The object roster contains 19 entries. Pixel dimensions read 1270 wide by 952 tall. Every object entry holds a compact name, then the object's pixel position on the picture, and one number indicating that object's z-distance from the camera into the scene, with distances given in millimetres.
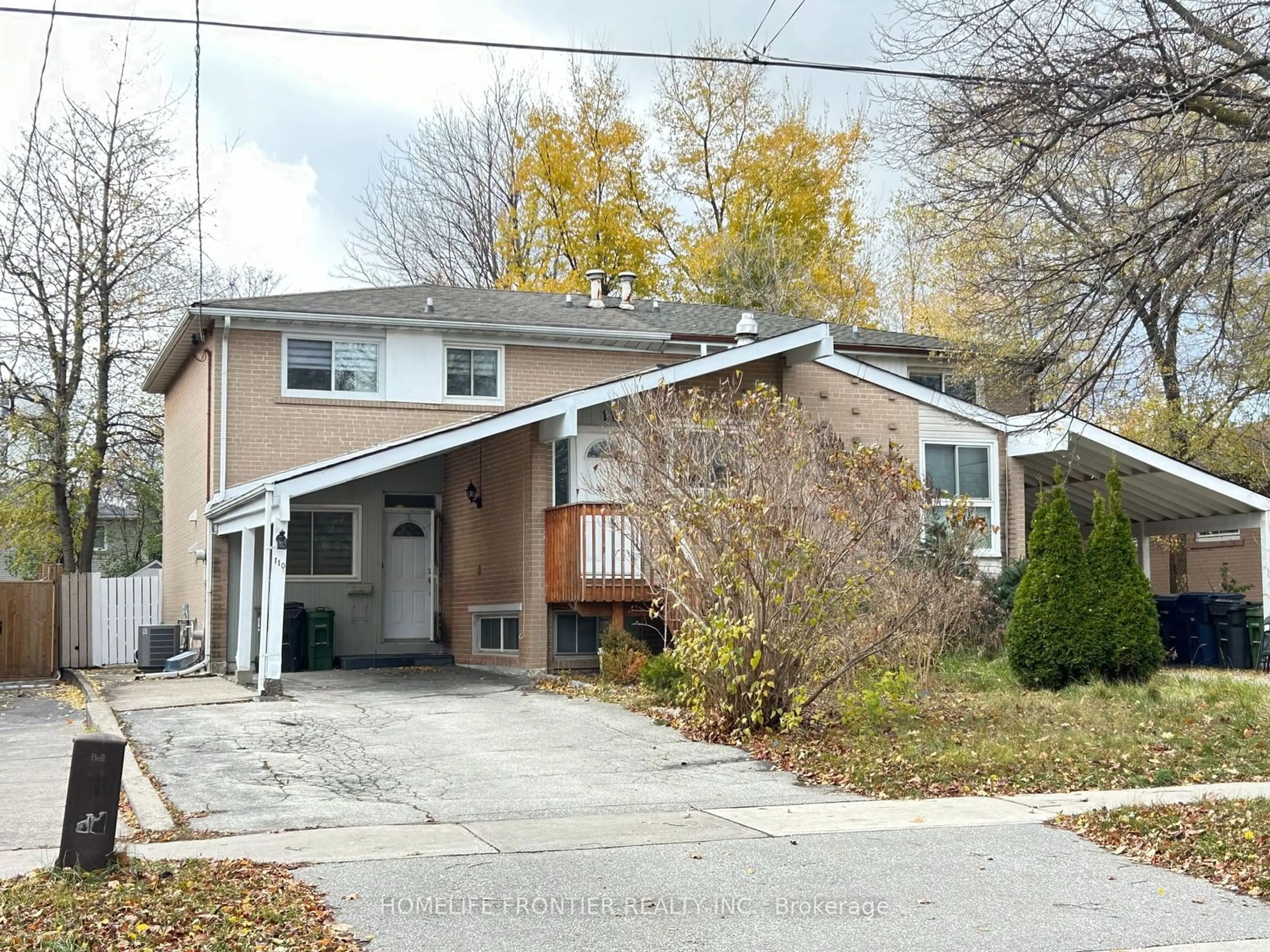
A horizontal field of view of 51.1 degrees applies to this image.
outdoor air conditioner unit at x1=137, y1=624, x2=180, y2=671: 21562
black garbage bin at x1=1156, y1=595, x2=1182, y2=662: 20047
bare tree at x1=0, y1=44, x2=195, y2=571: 29031
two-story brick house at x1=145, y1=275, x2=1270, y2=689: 18469
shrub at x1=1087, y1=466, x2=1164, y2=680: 15062
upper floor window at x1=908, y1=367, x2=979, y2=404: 24625
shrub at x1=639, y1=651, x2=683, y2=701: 14789
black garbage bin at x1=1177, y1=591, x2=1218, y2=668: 19578
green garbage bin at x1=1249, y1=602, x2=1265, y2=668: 19125
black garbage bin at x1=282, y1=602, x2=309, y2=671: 20547
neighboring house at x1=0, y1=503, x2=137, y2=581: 42750
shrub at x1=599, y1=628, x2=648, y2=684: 16781
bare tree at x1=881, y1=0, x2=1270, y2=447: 9562
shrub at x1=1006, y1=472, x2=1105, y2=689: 15062
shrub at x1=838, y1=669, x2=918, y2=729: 12094
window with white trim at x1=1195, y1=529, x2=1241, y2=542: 34219
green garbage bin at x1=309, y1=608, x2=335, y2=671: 20688
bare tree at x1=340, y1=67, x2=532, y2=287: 39594
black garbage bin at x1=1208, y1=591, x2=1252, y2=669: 19109
